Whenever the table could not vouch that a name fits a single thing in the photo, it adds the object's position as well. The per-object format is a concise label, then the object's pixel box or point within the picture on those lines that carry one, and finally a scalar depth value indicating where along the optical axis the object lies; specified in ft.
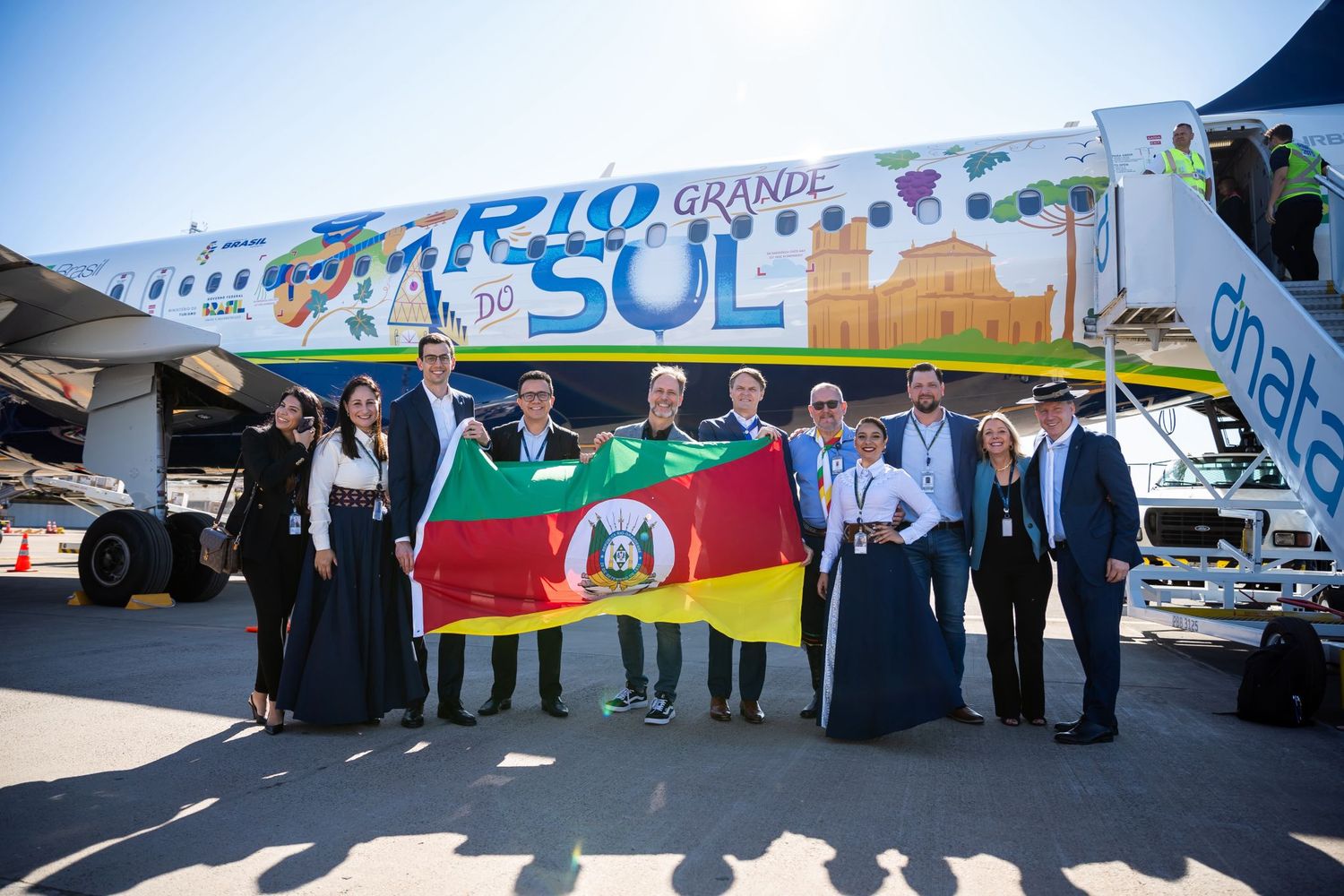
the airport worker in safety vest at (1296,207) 23.20
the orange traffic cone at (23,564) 47.02
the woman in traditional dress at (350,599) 14.69
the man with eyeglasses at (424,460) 15.53
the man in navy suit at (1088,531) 14.69
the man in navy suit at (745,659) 15.85
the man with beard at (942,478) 15.99
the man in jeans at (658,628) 15.93
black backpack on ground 15.69
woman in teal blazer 15.67
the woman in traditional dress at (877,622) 13.94
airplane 26.91
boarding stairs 14.42
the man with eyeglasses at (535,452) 16.22
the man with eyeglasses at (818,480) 16.53
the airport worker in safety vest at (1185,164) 25.44
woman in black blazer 15.14
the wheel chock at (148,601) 31.07
